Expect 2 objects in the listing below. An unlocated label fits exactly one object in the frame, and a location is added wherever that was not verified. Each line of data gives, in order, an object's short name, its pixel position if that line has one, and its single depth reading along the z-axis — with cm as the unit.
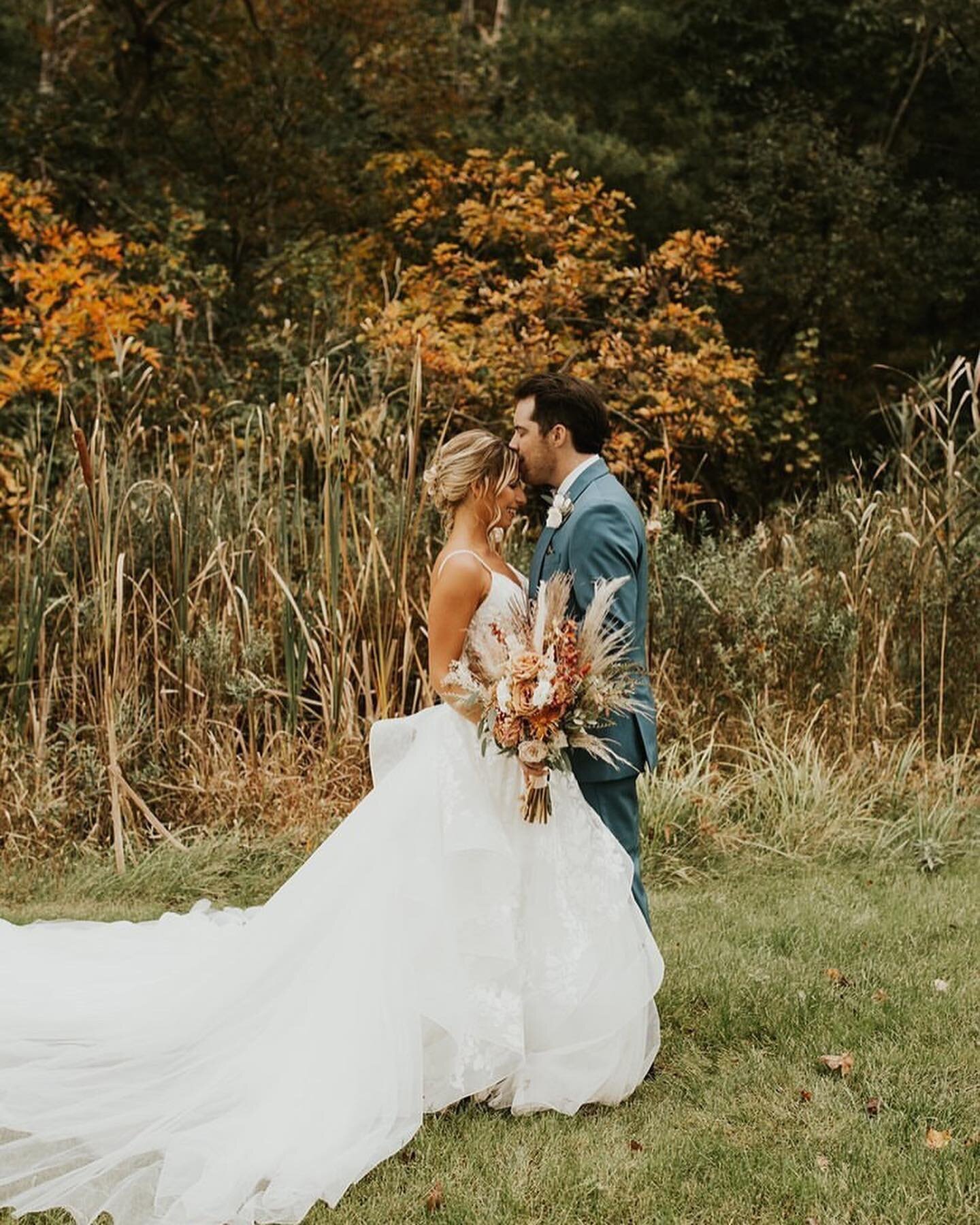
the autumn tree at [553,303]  1029
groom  374
